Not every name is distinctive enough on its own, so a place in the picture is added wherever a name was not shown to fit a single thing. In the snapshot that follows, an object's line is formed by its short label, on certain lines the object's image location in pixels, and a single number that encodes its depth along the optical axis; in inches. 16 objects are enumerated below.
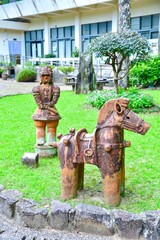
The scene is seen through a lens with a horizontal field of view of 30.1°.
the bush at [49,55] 877.8
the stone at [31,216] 107.7
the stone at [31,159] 153.7
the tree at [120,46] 297.4
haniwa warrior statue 157.9
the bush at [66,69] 656.4
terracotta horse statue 103.6
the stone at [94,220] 102.6
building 696.4
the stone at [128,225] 99.4
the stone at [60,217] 105.7
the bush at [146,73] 462.6
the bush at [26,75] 653.3
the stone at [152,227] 97.8
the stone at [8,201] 113.6
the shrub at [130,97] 297.4
